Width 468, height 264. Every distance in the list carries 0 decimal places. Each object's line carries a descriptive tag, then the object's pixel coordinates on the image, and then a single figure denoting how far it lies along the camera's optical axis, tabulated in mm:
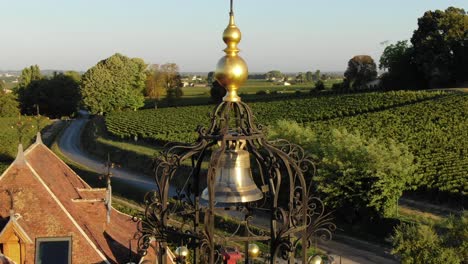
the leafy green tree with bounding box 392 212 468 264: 15961
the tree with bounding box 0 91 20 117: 80431
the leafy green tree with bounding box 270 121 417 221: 25516
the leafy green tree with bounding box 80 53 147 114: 77188
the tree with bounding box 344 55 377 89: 87688
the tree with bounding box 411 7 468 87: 70875
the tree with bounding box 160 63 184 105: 92125
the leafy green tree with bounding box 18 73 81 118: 88438
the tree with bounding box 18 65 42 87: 96062
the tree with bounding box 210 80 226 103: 83756
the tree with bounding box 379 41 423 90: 76375
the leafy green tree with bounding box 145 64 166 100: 89938
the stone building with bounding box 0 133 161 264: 12797
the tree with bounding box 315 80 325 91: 92550
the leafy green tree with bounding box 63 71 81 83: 93000
